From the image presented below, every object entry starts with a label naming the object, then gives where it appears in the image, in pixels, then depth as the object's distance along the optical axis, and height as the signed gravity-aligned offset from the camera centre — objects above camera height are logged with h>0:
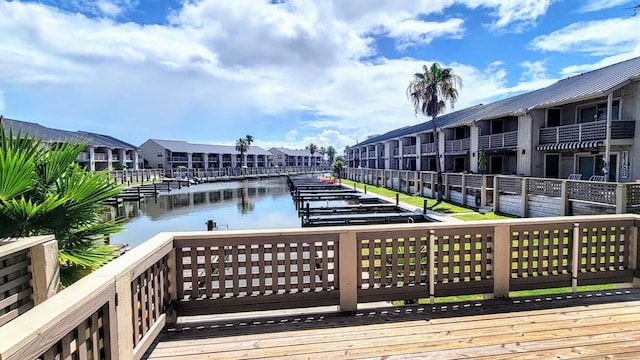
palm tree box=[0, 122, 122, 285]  2.66 -0.29
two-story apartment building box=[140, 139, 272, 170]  69.44 +2.24
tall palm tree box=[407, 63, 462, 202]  21.53 +4.87
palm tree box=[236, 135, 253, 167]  81.25 +4.76
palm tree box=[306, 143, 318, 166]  125.40 +6.23
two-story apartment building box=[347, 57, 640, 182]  13.82 +1.70
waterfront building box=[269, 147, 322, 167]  104.81 +2.43
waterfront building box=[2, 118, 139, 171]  46.15 +2.31
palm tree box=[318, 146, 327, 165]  138.77 +5.74
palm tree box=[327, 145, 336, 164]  142.54 +5.35
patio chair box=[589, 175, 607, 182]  14.45 -0.67
